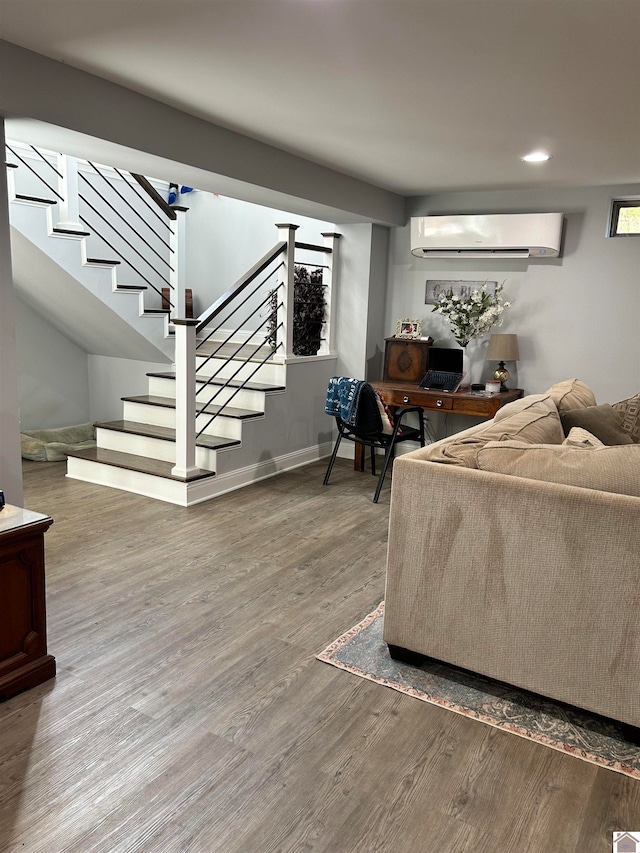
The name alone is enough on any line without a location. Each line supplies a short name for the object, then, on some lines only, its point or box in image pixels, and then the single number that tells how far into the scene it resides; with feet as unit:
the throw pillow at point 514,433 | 7.97
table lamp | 16.98
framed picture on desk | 18.76
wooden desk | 16.29
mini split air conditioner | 16.33
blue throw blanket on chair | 15.01
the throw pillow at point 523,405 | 10.25
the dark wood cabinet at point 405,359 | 18.21
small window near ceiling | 16.08
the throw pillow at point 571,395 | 11.98
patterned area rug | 7.01
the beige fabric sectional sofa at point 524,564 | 6.86
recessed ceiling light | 13.12
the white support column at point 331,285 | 18.90
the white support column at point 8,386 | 9.41
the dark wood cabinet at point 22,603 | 7.33
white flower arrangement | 17.26
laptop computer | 17.10
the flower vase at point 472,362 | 18.30
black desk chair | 15.06
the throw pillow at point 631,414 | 13.16
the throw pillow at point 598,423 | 11.21
